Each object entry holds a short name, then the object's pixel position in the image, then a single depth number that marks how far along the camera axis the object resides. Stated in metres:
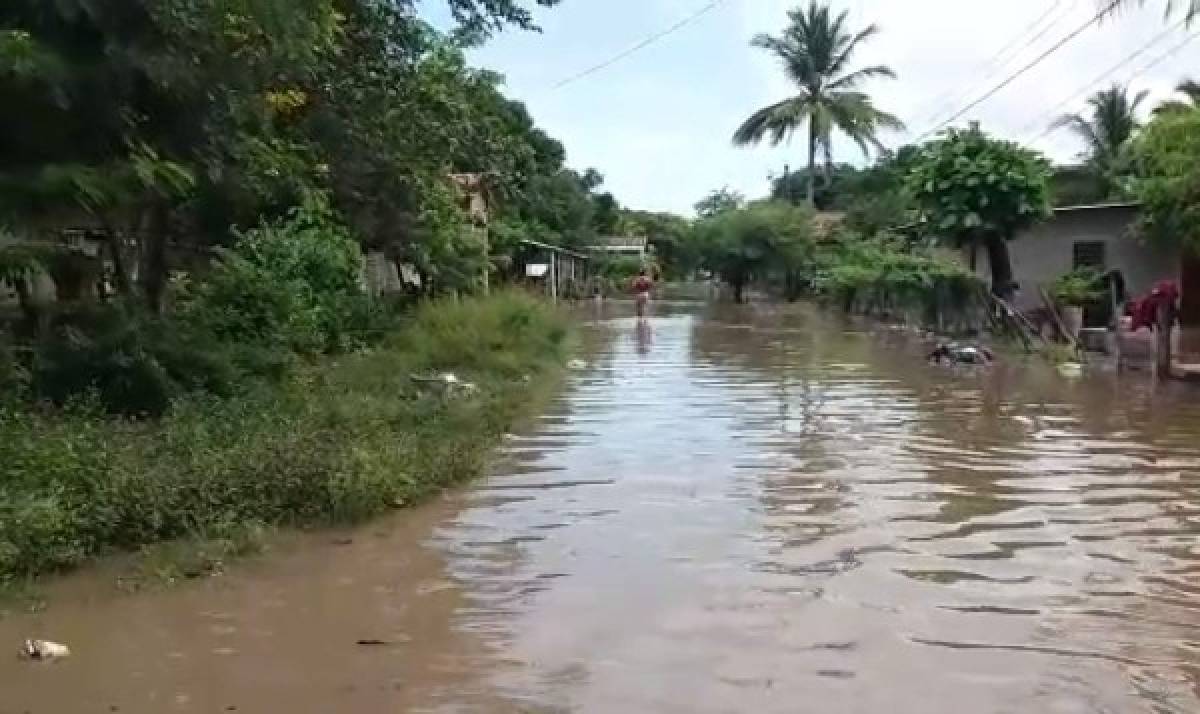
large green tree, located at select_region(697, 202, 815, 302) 57.06
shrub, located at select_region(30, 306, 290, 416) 11.20
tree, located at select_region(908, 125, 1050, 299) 28.45
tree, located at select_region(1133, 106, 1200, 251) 20.83
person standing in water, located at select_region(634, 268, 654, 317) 40.44
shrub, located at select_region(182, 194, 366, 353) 16.53
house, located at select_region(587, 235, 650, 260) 74.62
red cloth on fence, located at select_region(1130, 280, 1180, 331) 19.34
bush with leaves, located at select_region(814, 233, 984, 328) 30.70
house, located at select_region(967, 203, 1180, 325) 27.03
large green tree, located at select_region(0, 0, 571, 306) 9.55
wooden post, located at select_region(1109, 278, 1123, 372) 22.11
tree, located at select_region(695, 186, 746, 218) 84.86
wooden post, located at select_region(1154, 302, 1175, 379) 19.53
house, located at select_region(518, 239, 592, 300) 52.78
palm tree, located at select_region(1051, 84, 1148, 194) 46.03
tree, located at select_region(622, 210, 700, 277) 88.81
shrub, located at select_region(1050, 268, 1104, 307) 26.48
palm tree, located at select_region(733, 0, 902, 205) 54.41
